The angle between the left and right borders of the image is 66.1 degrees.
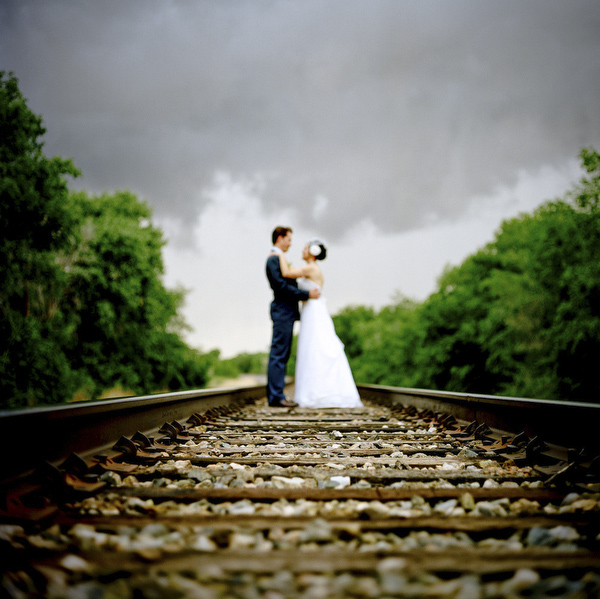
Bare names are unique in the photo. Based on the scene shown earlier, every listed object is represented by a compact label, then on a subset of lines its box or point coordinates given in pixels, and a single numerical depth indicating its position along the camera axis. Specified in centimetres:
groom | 619
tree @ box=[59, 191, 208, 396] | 2088
